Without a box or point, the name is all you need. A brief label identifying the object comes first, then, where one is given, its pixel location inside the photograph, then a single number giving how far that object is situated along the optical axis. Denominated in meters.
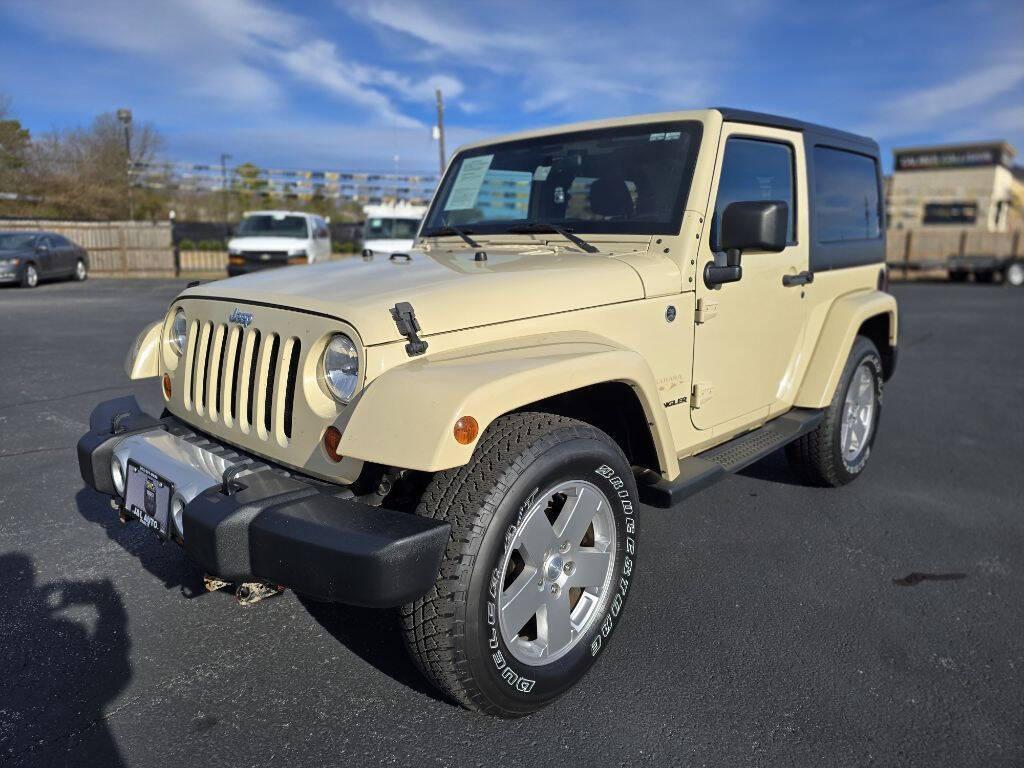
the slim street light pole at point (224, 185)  40.53
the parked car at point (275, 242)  17.12
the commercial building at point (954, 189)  44.44
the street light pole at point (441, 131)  27.34
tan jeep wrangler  2.13
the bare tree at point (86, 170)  28.95
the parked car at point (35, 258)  17.88
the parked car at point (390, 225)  18.42
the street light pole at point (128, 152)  28.11
